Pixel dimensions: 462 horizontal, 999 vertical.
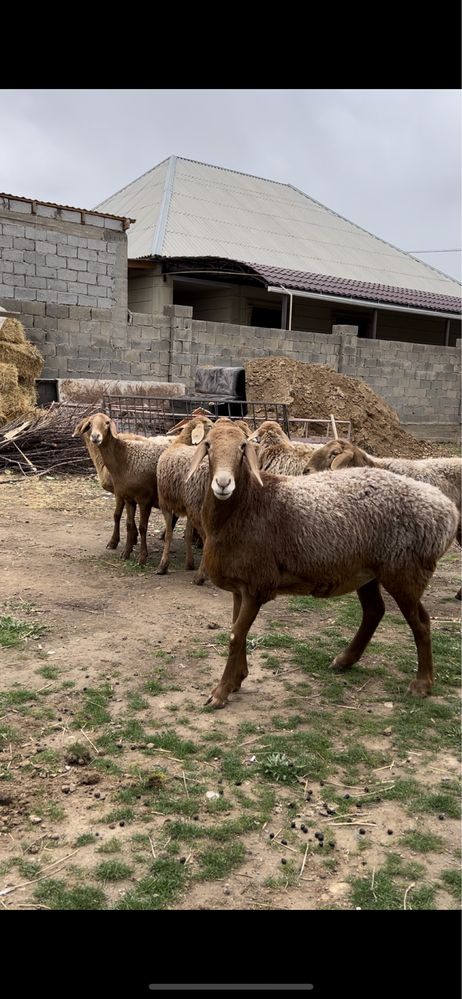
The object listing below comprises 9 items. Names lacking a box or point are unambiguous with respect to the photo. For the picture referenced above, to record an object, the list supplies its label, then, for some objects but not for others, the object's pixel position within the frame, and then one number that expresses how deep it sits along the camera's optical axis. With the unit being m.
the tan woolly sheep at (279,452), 8.27
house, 22.31
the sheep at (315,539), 4.78
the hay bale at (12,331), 14.00
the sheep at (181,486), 7.22
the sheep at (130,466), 8.38
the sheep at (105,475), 8.80
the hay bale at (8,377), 13.64
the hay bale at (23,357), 13.88
